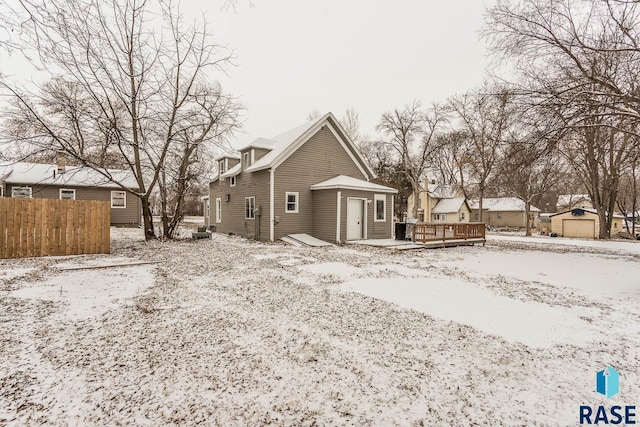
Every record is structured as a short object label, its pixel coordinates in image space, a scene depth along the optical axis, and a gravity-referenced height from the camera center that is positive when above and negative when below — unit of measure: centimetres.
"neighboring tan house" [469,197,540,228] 3891 +0
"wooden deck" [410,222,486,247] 1413 -112
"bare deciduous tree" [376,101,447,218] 2717 +793
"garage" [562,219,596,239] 2400 -135
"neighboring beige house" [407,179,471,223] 3550 +92
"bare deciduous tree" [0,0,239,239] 1083 +456
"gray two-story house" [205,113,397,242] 1443 +115
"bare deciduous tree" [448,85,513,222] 2339 +698
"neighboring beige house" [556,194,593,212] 4256 +144
